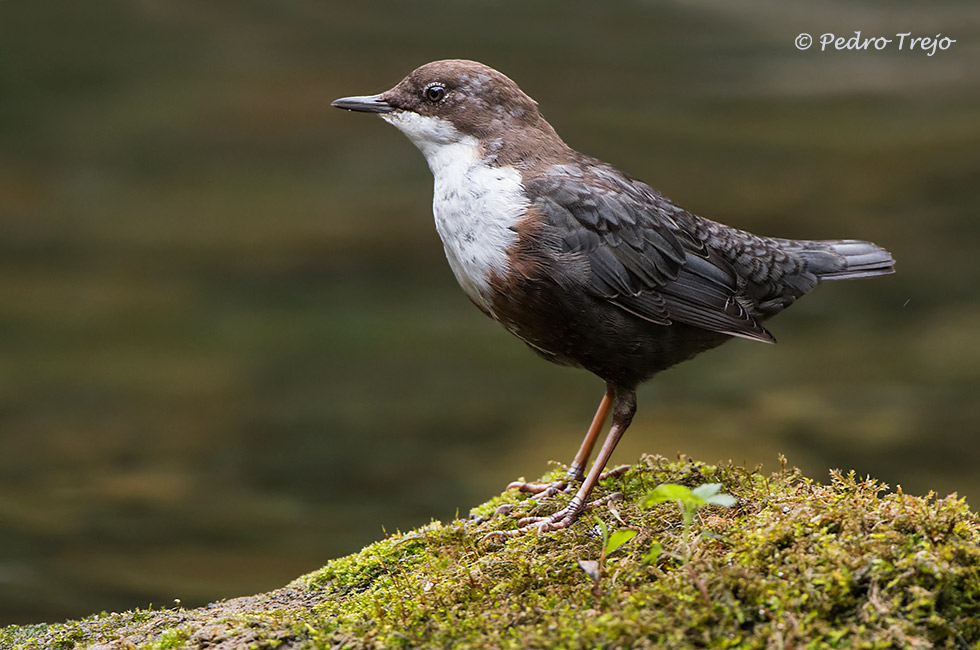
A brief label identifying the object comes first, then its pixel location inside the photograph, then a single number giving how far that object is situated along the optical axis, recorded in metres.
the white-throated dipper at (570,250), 6.12
